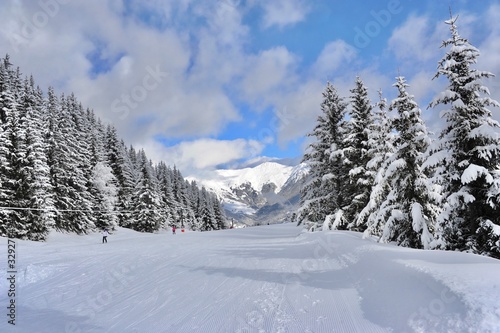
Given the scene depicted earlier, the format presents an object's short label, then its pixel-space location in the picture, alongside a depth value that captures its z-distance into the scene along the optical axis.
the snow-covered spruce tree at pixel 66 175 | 34.06
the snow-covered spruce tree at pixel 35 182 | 28.33
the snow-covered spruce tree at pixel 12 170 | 26.64
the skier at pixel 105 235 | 28.88
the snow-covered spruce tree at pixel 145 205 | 51.16
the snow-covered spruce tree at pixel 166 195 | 64.04
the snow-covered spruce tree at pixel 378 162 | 16.34
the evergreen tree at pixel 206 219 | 71.95
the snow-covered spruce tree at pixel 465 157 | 10.56
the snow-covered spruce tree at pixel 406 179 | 14.79
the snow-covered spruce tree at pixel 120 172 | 51.87
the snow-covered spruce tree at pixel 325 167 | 23.23
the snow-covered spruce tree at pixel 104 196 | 41.09
